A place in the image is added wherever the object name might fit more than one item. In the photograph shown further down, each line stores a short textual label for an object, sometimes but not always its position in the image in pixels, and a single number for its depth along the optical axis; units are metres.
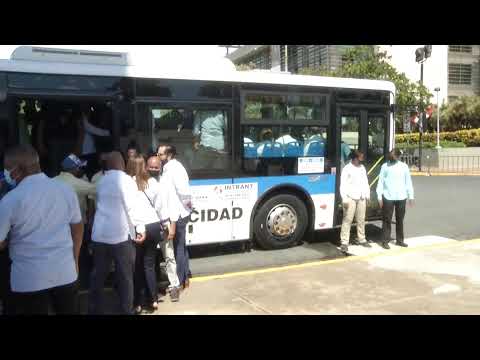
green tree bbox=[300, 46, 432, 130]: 27.20
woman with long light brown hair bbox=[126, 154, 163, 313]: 5.09
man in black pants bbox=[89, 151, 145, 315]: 4.57
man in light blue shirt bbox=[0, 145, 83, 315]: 3.33
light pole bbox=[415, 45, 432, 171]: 22.03
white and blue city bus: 6.36
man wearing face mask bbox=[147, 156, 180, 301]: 5.31
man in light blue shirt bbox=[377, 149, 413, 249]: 8.18
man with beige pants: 8.01
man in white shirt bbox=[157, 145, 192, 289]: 5.81
